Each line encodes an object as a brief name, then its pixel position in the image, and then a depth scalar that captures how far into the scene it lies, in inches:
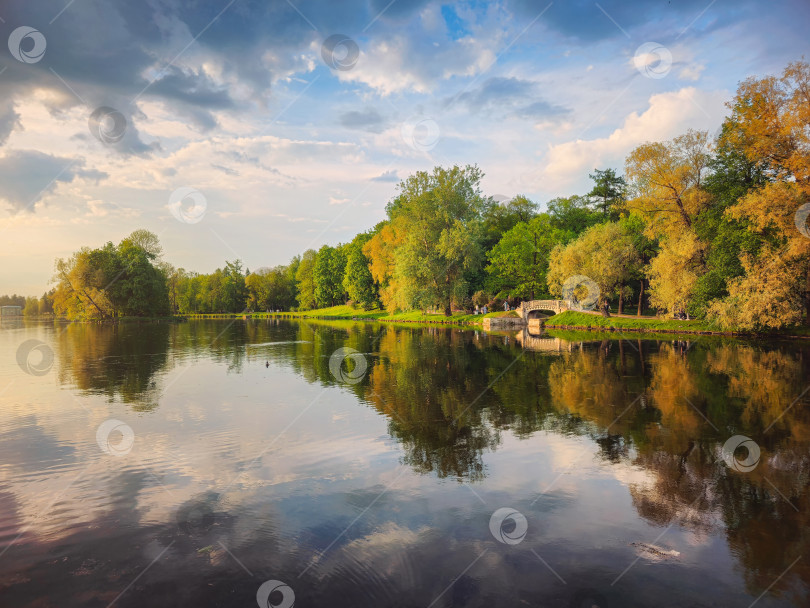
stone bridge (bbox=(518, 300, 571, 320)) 2775.6
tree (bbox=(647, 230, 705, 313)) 1900.8
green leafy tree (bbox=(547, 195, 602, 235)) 3558.1
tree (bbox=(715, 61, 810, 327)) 1534.2
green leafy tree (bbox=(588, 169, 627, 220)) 3752.5
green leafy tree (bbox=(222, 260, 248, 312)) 6747.1
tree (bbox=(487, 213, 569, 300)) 3191.4
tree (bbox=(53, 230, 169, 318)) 3890.3
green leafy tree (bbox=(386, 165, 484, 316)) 2792.8
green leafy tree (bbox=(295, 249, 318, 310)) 5826.8
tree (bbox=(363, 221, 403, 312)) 3248.0
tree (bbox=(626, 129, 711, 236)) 2001.7
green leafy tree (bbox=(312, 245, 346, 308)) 5236.2
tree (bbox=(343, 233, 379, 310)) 4296.3
